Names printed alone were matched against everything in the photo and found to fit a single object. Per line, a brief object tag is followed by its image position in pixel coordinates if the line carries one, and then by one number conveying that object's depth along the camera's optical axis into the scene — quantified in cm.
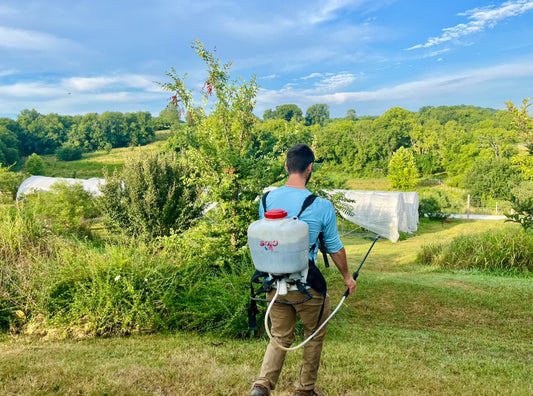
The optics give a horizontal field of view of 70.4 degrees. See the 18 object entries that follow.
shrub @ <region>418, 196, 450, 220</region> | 2773
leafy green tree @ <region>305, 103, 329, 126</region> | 12435
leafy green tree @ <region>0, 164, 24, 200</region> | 2841
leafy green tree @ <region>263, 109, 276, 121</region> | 12763
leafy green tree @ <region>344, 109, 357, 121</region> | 13034
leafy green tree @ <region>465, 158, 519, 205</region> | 4244
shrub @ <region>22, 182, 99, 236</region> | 1411
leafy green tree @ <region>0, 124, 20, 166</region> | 6072
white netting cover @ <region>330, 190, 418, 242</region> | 2012
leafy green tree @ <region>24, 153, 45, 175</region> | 4282
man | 288
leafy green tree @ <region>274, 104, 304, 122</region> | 12138
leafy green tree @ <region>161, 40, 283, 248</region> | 689
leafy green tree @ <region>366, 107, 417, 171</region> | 7070
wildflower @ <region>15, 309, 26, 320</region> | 545
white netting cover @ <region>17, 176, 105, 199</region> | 2864
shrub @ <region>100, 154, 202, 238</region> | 1124
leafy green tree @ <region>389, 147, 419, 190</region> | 3769
